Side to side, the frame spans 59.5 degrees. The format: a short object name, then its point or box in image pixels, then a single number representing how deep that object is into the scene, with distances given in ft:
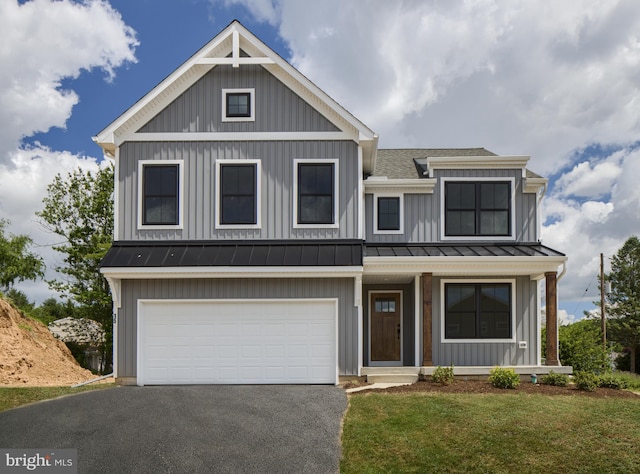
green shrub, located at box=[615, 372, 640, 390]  49.57
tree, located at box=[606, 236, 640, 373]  130.21
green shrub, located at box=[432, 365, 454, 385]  43.78
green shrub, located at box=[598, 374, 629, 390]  43.80
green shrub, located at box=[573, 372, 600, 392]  42.39
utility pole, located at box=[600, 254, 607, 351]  102.53
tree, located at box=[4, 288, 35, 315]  88.52
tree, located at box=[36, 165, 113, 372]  85.81
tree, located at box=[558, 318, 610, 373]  53.47
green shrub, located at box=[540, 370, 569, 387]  44.37
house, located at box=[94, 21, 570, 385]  46.01
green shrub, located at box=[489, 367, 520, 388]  42.42
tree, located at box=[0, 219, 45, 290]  85.83
